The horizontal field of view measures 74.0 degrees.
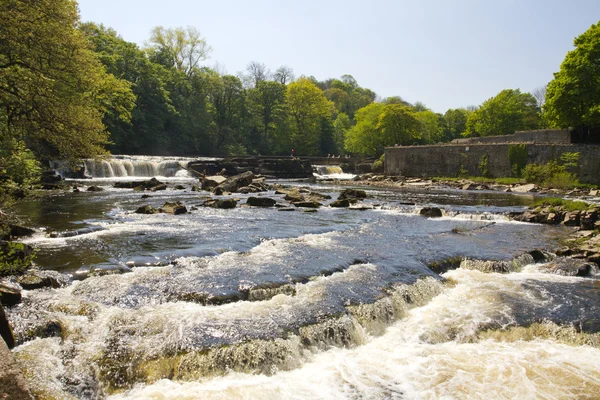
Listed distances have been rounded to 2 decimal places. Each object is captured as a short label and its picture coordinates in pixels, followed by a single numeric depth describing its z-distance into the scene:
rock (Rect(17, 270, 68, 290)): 8.80
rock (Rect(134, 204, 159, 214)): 20.47
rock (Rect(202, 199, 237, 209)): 23.34
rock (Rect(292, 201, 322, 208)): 24.47
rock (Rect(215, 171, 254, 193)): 32.97
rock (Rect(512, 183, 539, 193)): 36.31
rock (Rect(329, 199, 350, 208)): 25.82
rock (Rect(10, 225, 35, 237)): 13.50
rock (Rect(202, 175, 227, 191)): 34.31
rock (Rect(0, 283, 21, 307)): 7.64
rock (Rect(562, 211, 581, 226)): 19.56
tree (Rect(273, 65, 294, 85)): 93.75
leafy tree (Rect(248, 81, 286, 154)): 79.69
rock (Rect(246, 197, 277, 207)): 24.58
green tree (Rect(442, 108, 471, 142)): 93.00
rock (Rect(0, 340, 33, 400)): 4.21
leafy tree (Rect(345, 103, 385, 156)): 67.44
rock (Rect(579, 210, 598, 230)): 17.92
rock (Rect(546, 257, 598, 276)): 12.12
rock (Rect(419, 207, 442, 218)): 22.71
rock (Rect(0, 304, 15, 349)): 6.28
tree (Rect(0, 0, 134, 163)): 13.38
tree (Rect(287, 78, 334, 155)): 78.75
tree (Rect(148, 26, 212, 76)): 71.56
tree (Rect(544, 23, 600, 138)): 38.41
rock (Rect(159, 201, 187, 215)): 20.50
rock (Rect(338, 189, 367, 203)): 30.45
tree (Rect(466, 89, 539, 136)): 67.44
